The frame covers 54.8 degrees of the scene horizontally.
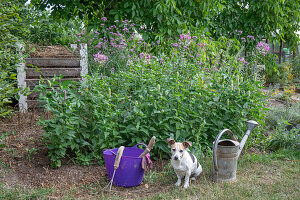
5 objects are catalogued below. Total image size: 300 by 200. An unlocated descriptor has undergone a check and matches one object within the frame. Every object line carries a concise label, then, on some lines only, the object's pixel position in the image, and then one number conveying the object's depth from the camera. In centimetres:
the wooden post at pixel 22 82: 509
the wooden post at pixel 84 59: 532
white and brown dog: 282
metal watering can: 304
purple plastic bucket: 289
